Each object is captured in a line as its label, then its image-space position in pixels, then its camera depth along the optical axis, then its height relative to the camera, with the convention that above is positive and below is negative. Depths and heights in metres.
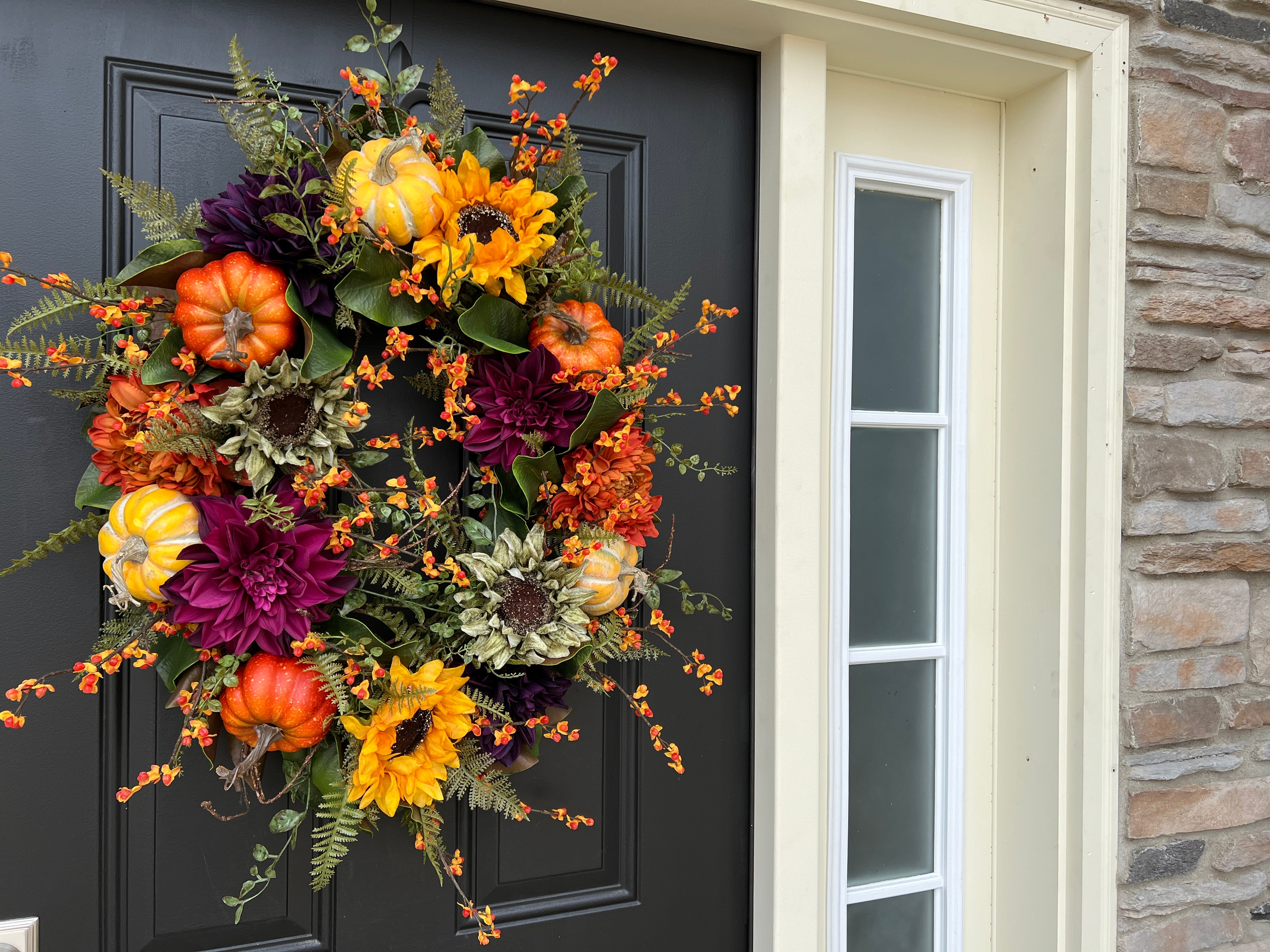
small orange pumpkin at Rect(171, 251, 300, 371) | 0.81 +0.17
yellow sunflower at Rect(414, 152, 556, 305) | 0.86 +0.27
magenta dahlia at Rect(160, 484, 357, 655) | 0.78 -0.11
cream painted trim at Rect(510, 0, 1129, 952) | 1.13 +0.15
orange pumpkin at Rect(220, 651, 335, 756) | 0.80 -0.24
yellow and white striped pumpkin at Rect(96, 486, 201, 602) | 0.79 -0.07
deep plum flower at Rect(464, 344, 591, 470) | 0.90 +0.08
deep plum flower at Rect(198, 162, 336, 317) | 0.83 +0.26
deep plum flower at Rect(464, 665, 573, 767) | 0.93 -0.26
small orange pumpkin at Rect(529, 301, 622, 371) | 0.92 +0.16
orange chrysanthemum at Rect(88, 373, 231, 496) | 0.83 +0.02
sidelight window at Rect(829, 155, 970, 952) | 1.26 -0.16
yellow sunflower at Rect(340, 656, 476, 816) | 0.82 -0.29
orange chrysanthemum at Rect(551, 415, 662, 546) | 0.91 -0.01
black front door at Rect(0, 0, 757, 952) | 0.95 -0.14
